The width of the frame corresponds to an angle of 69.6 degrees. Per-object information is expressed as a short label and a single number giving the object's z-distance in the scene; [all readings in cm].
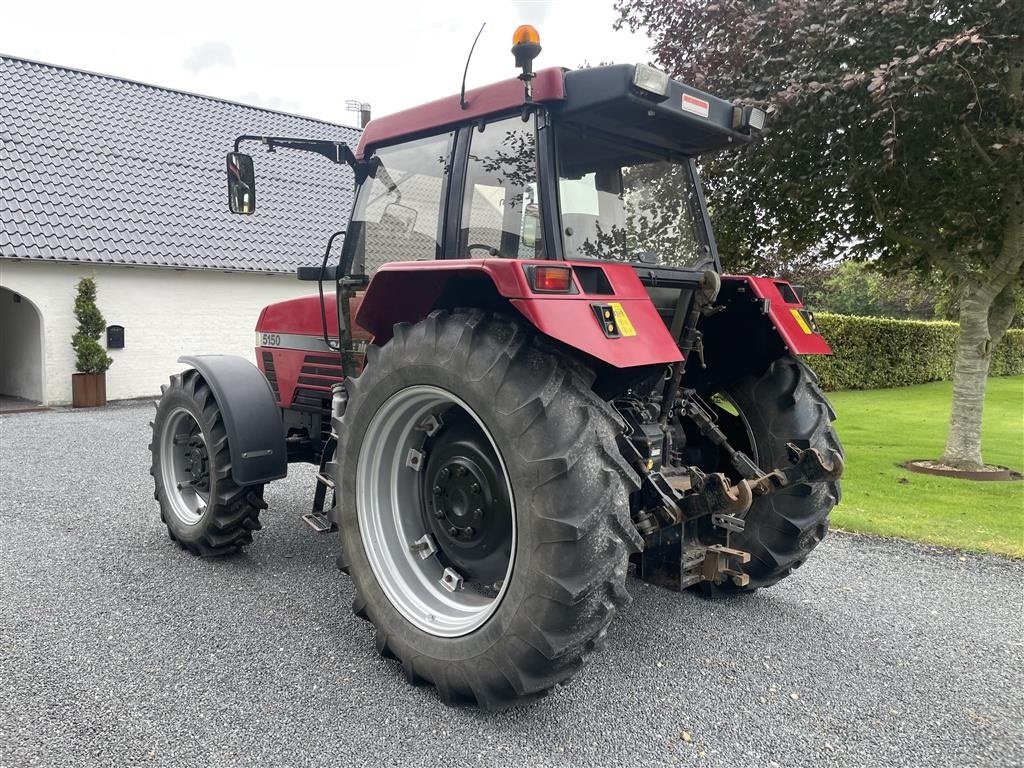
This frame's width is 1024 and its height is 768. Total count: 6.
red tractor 233
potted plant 1103
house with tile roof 1109
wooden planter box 1102
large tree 525
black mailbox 1148
